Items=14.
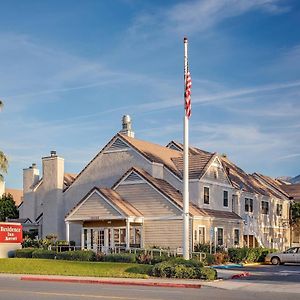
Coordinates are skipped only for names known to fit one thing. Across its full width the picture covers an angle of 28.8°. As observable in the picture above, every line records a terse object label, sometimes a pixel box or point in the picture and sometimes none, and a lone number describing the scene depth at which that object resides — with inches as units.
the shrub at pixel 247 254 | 1582.2
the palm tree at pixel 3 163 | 1686.8
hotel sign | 1505.9
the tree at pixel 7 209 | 2628.0
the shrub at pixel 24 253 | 1483.8
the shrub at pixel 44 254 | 1444.4
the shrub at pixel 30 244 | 1760.6
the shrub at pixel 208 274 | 992.9
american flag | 1168.8
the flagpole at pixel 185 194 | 1153.3
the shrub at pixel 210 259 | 1426.4
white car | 1595.7
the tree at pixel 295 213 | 2516.0
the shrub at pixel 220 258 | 1458.7
